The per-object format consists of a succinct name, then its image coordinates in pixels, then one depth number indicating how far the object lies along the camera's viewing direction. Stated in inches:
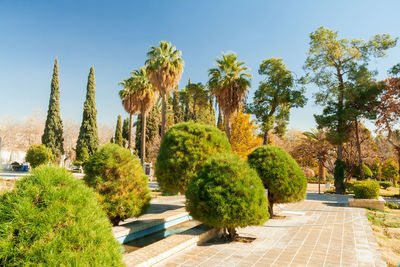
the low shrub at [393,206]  509.7
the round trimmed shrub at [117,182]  212.5
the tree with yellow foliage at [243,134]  1067.9
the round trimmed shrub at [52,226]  69.2
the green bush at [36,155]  867.4
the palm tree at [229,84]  779.4
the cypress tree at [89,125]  1279.5
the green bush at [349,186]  789.7
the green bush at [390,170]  1126.0
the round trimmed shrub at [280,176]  304.8
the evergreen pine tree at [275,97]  849.5
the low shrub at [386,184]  978.1
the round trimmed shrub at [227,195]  195.2
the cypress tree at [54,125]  1283.2
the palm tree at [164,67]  811.4
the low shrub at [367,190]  494.6
